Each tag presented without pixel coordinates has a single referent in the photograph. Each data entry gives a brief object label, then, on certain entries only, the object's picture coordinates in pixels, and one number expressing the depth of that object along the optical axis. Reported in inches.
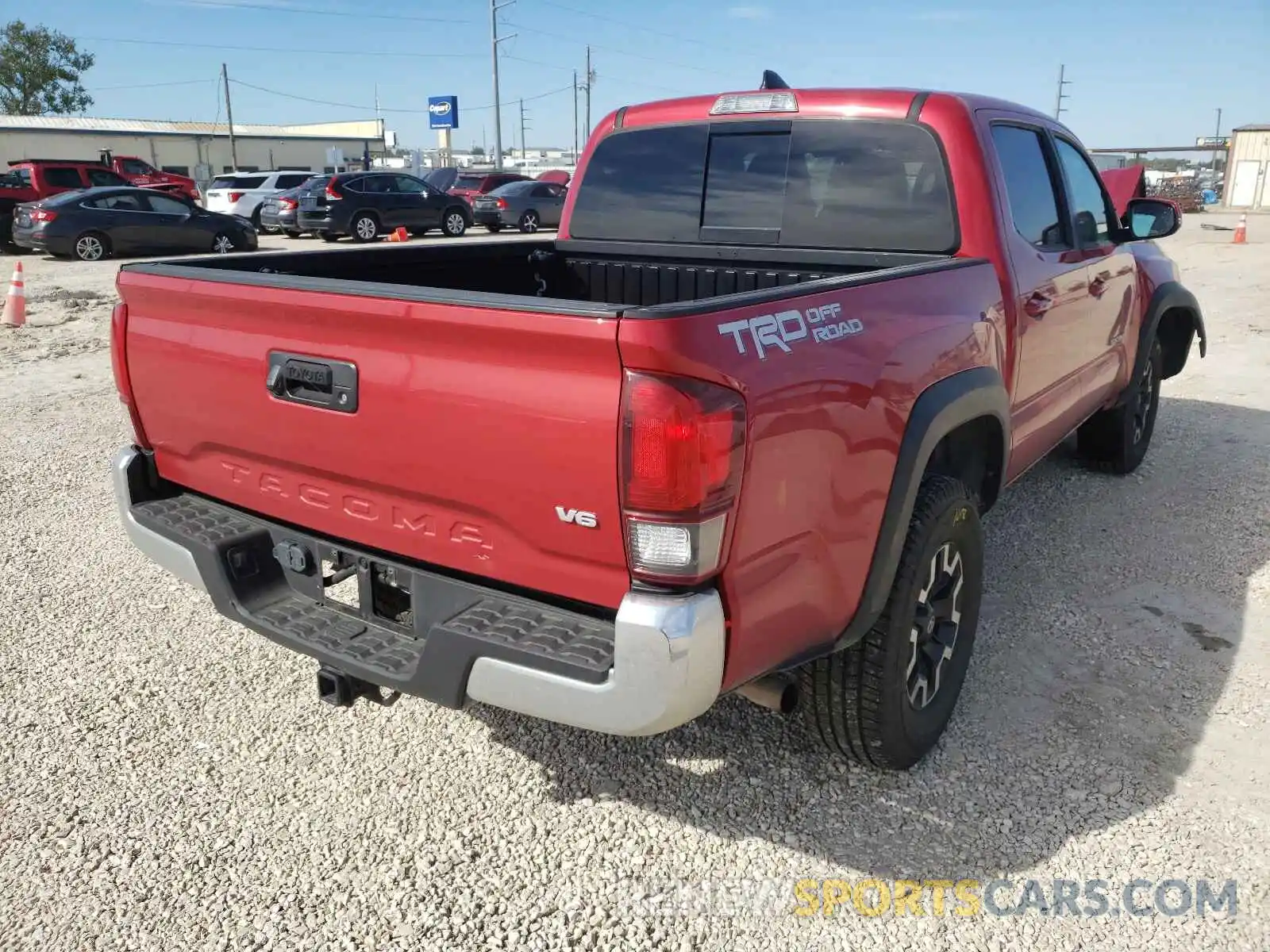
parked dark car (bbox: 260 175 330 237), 869.2
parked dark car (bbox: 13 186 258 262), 667.4
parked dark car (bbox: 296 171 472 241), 841.5
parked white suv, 963.3
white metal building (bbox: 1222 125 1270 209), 1595.7
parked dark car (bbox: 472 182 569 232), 995.3
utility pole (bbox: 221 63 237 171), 2218.8
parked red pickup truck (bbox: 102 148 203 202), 1067.3
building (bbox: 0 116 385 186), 2171.5
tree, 2491.4
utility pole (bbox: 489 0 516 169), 1664.6
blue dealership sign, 2044.8
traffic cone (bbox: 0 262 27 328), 424.2
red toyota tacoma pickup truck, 79.4
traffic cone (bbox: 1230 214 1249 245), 882.1
